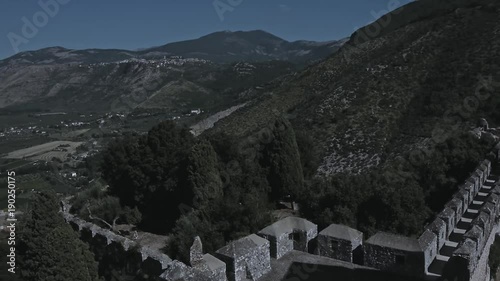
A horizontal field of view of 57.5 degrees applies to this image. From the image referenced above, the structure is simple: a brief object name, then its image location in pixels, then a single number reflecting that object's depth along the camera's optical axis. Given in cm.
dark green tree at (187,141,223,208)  2295
